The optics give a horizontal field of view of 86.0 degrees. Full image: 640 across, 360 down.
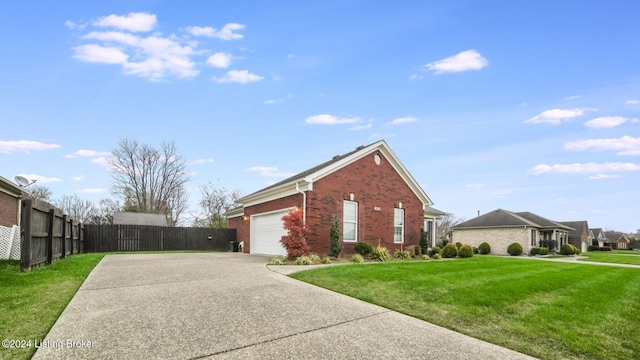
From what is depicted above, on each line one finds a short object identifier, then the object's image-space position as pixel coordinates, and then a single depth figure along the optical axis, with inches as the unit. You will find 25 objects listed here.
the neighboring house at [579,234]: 1747.0
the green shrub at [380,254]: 594.7
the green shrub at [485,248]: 1266.0
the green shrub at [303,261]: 499.7
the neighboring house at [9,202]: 609.9
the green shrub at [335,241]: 578.7
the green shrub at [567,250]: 1300.4
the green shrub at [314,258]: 520.9
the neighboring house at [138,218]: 1203.2
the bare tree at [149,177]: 1504.7
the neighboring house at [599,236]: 2591.0
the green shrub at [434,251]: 717.9
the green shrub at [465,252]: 738.2
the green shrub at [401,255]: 647.1
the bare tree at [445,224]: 2468.0
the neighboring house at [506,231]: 1259.2
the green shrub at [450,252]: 740.0
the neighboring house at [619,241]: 2765.7
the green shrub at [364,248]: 616.7
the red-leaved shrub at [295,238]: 534.3
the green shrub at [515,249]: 1186.0
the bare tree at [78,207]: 1945.1
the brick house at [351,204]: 603.8
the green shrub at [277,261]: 494.6
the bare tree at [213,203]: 1637.6
